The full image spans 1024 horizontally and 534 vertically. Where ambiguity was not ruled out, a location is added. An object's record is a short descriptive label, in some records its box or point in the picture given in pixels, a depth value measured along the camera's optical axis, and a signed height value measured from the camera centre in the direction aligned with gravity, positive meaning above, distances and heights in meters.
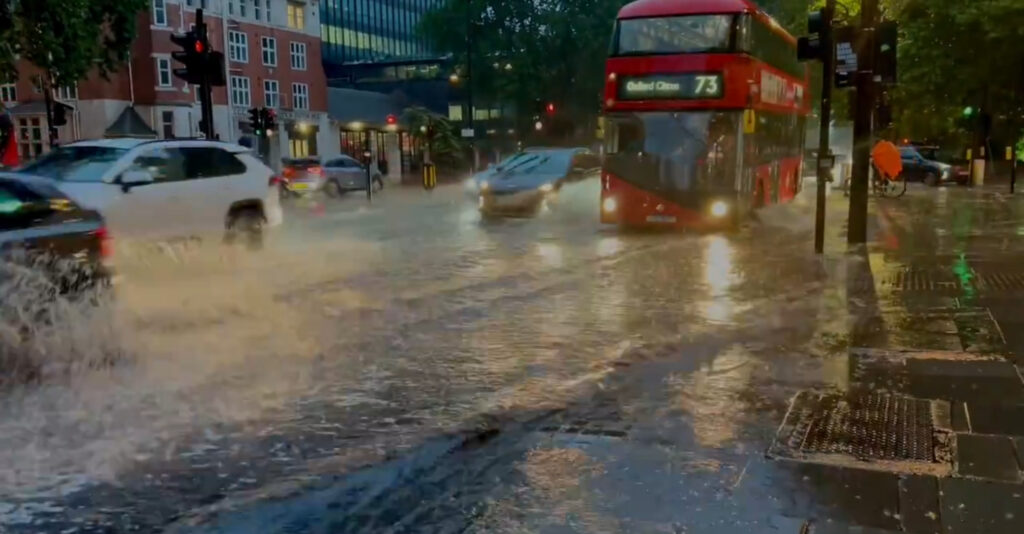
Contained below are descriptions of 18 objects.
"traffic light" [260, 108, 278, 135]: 29.78 +1.05
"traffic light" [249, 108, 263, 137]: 29.72 +1.02
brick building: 47.59 +3.63
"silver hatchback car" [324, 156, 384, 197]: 34.34 -0.98
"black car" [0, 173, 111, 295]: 7.06 -0.68
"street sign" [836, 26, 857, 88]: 13.35 +1.26
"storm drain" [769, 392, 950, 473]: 4.87 -1.66
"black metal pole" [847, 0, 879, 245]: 13.35 +0.22
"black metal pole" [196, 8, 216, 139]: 15.62 +1.12
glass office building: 83.81 +11.66
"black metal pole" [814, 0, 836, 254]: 13.38 +0.39
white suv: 11.38 -0.42
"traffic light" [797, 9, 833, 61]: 13.41 +1.51
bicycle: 28.33 -1.40
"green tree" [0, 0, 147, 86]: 20.78 +2.89
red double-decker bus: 16.12 +0.60
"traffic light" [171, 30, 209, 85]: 15.48 +1.62
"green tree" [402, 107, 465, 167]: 55.19 +0.66
